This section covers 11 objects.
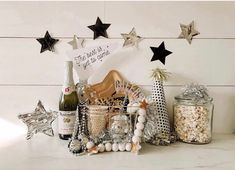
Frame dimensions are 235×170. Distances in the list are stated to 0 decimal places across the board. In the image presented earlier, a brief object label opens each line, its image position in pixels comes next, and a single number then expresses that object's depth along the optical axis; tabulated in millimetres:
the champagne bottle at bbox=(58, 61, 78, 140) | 1023
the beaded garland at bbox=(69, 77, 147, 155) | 924
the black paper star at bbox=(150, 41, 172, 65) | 1134
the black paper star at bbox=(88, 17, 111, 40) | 1122
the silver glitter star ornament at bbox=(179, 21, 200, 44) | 1128
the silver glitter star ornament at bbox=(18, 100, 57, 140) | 1082
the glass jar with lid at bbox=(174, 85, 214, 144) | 999
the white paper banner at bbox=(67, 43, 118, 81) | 1127
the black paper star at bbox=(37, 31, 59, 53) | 1125
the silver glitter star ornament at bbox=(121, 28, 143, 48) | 1127
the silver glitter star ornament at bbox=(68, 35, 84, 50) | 1129
